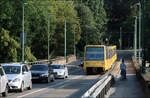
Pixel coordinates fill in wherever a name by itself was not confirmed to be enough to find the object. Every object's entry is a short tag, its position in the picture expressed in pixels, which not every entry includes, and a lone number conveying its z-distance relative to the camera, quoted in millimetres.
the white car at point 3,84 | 20206
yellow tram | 45406
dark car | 32938
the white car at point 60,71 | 40969
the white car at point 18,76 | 23812
